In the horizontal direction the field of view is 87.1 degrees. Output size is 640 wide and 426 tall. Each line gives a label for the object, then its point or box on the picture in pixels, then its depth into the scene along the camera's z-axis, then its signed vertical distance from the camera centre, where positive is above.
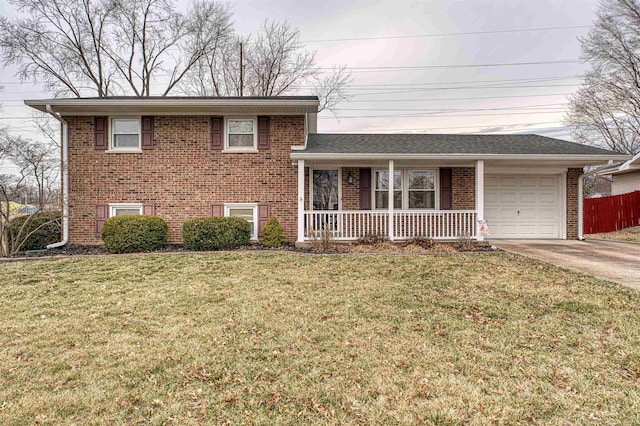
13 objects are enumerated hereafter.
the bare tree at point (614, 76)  20.14 +8.55
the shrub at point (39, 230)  9.62 -0.60
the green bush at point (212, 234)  9.33 -0.67
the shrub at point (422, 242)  9.64 -0.94
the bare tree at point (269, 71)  22.19 +9.29
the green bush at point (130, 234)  9.05 -0.66
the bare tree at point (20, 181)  8.74 +0.76
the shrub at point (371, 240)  9.92 -0.89
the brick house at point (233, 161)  10.01 +1.53
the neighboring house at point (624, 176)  16.95 +1.89
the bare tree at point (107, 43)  17.72 +9.73
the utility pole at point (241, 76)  21.44 +8.60
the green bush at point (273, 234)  9.81 -0.71
